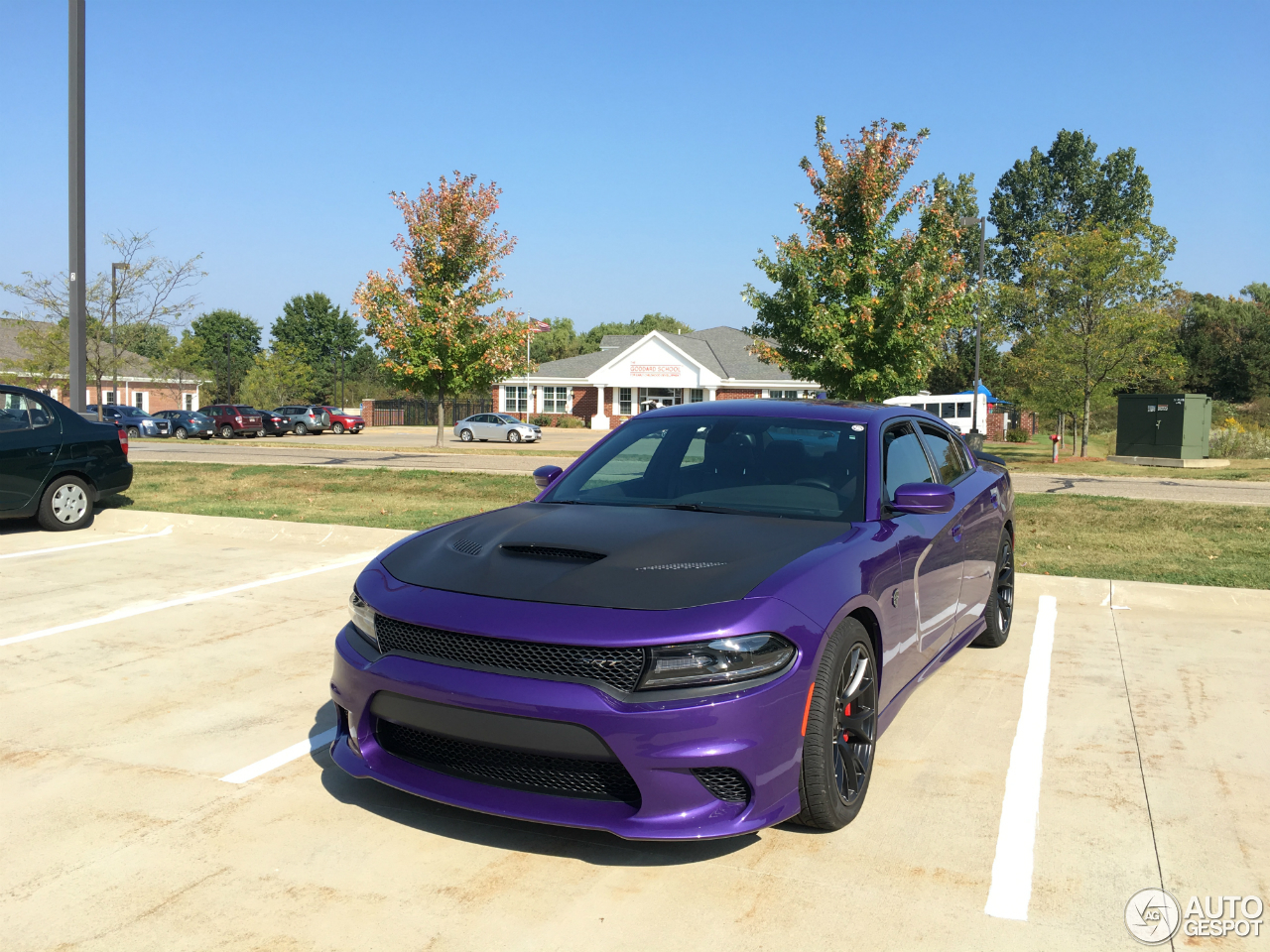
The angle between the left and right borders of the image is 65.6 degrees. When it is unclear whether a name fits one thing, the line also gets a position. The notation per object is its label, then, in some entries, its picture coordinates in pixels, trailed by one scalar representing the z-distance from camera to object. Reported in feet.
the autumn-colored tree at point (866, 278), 80.07
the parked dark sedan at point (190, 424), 145.18
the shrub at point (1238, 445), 98.73
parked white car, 145.38
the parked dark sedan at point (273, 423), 153.99
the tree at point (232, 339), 375.06
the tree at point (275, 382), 233.55
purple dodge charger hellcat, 9.57
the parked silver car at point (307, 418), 161.68
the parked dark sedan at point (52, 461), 33.27
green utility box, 88.63
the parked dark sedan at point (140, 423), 141.59
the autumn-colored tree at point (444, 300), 95.91
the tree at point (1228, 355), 194.59
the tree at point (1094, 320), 96.58
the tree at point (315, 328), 365.20
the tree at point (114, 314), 114.52
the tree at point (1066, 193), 224.12
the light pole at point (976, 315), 101.82
